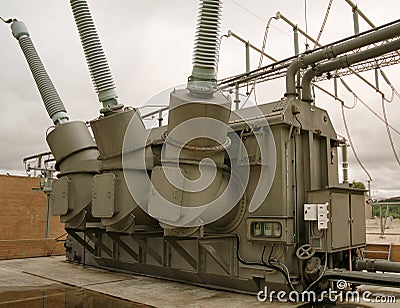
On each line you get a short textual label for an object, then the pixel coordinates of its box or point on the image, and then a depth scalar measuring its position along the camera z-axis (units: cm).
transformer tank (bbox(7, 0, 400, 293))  630
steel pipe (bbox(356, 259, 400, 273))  654
